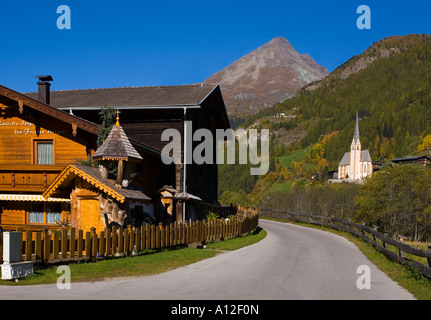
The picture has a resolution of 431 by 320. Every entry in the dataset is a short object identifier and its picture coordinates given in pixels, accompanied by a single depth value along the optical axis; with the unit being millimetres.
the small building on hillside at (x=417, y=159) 184750
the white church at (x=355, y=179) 195250
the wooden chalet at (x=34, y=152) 22594
